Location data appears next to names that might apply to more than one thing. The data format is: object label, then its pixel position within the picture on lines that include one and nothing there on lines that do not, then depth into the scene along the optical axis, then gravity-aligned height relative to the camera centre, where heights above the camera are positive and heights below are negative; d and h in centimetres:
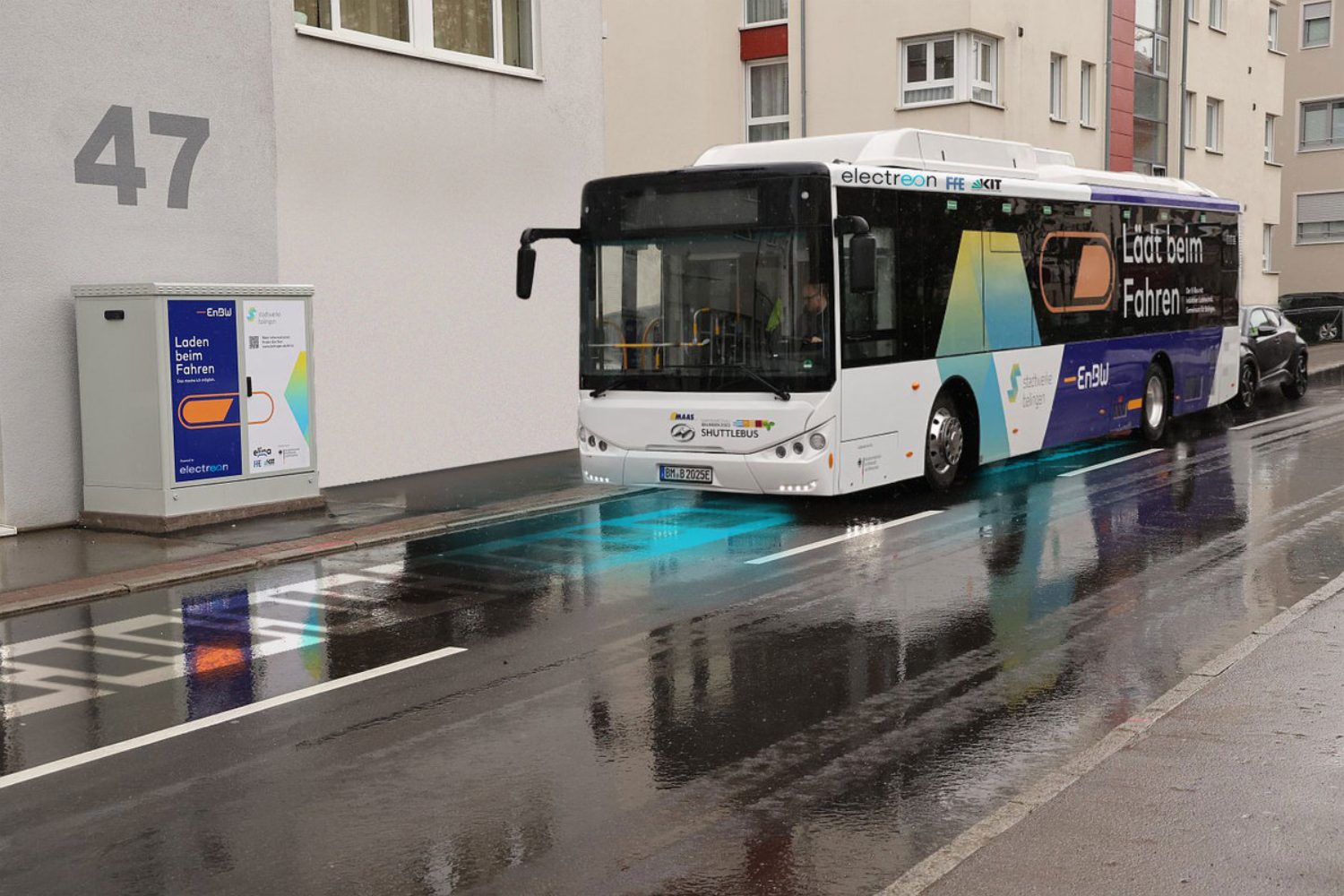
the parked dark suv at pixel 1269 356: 2380 -82
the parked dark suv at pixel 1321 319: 4356 -44
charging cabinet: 1300 -70
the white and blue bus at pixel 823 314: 1254 -3
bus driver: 1248 -6
